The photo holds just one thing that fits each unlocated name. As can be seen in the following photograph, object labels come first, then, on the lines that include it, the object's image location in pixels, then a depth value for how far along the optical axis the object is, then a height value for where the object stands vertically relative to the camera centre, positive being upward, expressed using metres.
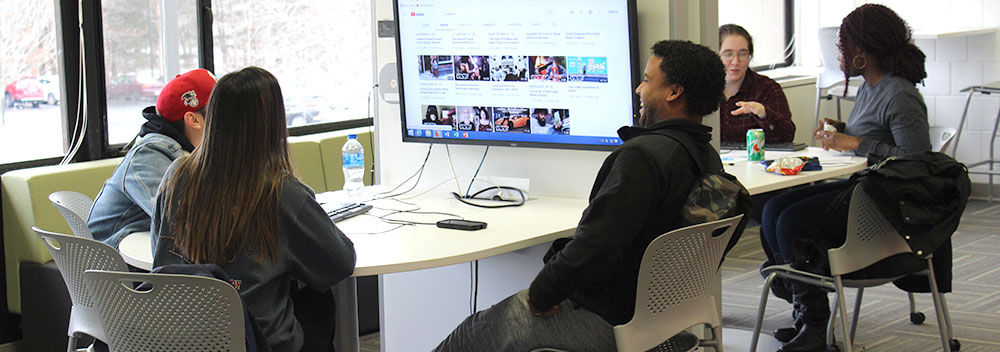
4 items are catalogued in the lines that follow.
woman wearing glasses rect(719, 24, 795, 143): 4.07 -0.07
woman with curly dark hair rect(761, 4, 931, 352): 3.33 -0.17
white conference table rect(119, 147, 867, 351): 2.16 -0.37
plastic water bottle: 3.21 -0.26
